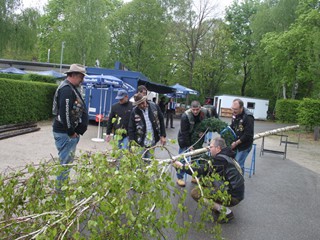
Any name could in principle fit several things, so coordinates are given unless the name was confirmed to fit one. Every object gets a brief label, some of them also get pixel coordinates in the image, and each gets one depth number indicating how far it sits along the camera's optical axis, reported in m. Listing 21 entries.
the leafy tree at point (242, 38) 43.59
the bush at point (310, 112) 19.61
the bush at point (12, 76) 19.14
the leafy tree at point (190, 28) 31.52
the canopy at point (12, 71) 22.78
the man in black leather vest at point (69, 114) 4.11
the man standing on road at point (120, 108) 6.53
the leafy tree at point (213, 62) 37.84
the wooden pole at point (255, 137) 2.78
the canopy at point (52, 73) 22.27
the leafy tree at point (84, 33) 33.34
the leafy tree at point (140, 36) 35.22
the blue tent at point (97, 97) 13.40
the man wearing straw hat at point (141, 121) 5.23
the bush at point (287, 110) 29.33
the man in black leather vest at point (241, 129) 5.97
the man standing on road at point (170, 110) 18.52
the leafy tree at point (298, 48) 21.93
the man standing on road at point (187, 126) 6.18
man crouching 4.43
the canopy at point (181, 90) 21.93
